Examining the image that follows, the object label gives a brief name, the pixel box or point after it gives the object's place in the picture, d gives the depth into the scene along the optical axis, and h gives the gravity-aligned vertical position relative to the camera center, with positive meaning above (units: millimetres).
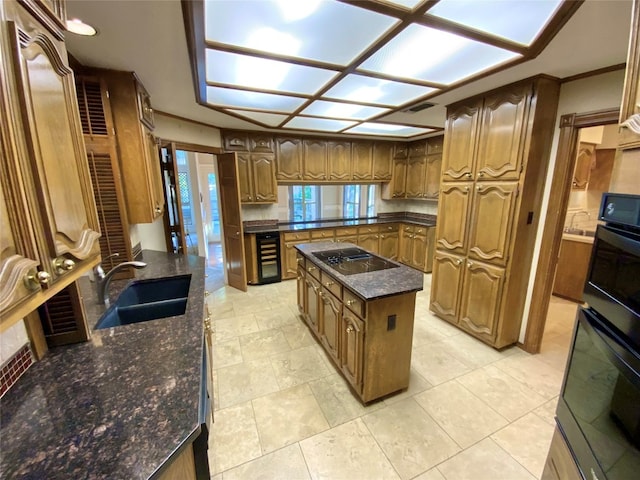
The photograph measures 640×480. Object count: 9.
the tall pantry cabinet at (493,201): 2176 -142
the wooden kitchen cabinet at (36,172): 613 +49
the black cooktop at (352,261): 2264 -684
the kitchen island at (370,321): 1782 -973
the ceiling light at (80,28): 1262 +806
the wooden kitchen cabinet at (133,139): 1819 +354
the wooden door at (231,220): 3662 -471
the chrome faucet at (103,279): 1553 -546
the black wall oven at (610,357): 695 -511
